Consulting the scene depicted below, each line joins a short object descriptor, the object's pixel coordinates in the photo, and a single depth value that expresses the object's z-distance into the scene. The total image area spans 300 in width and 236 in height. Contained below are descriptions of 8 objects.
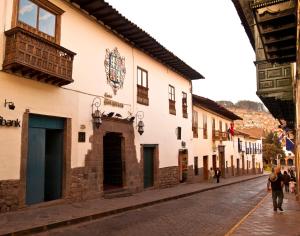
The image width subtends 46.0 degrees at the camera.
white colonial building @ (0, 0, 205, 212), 10.02
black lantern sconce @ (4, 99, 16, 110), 9.89
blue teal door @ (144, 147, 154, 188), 18.23
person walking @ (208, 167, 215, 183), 29.50
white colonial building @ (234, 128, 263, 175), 42.06
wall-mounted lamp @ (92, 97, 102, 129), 13.55
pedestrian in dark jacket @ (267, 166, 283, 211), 11.71
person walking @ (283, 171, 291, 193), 20.09
